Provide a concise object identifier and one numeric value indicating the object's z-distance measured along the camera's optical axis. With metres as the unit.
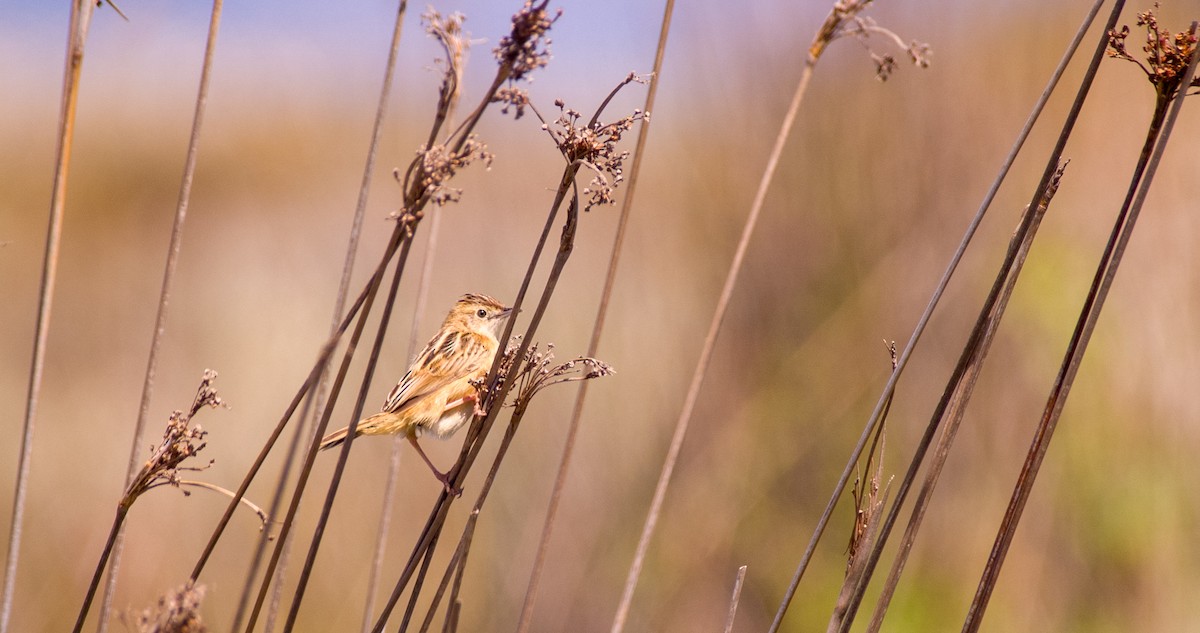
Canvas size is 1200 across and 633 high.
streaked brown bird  7.46
